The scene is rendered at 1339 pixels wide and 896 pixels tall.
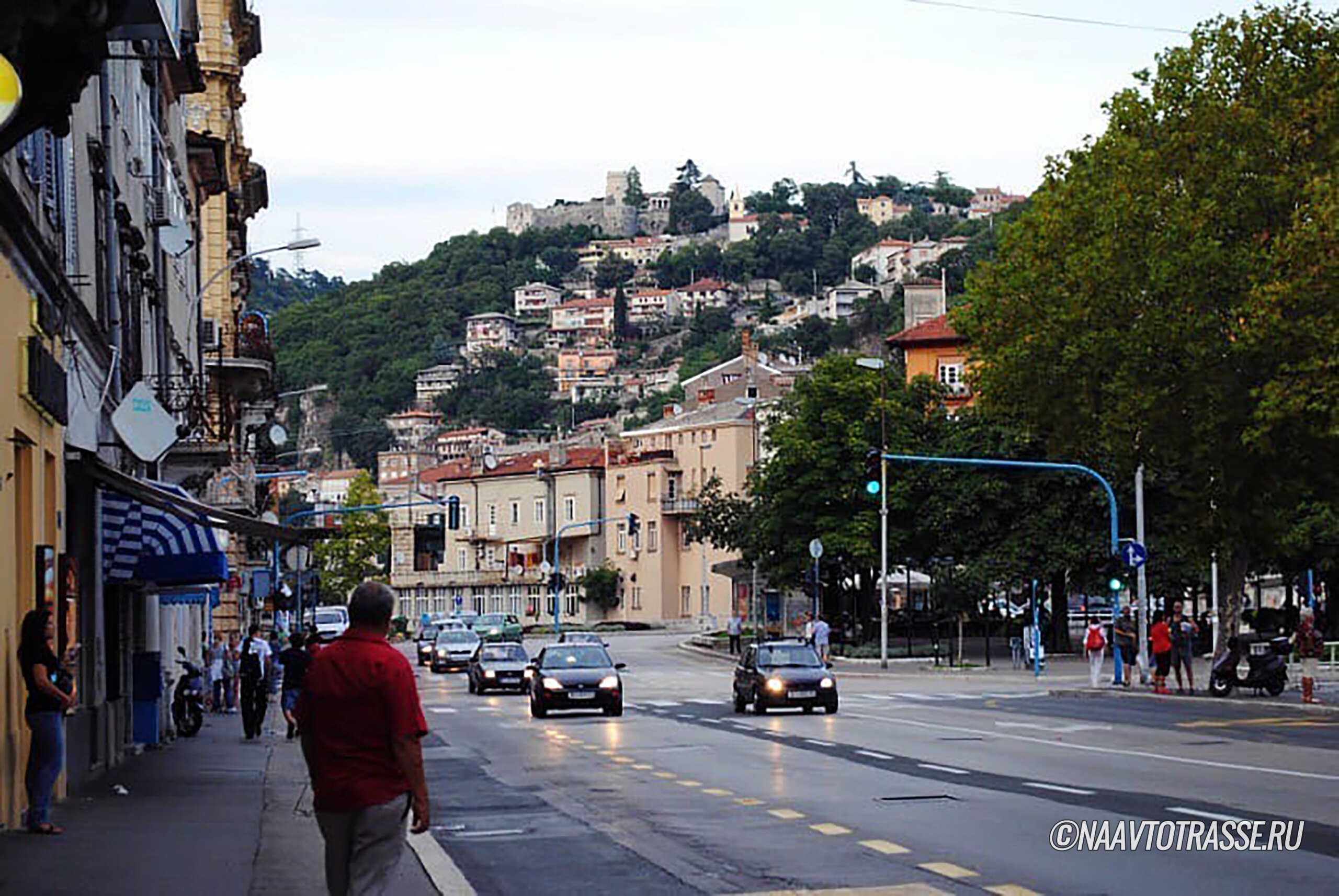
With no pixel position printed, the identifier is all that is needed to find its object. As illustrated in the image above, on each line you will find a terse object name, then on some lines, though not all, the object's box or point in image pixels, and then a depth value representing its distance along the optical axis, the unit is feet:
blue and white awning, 81.82
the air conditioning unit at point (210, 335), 166.91
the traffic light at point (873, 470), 162.40
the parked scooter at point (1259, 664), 128.36
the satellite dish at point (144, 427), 76.28
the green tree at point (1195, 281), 118.62
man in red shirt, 30.25
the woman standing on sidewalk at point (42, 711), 52.95
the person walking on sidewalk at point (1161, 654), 138.92
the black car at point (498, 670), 170.40
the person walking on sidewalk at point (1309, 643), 156.46
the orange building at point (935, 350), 312.50
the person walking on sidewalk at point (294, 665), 102.17
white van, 261.65
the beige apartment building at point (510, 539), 451.53
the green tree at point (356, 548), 415.64
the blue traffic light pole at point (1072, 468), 150.41
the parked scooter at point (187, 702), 109.50
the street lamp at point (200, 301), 137.28
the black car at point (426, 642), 258.78
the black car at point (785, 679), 121.80
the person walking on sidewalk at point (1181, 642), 138.62
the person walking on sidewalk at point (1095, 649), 150.30
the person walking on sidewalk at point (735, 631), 263.90
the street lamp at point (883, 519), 209.46
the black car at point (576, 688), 127.44
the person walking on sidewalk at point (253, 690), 108.58
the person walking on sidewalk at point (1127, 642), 149.89
